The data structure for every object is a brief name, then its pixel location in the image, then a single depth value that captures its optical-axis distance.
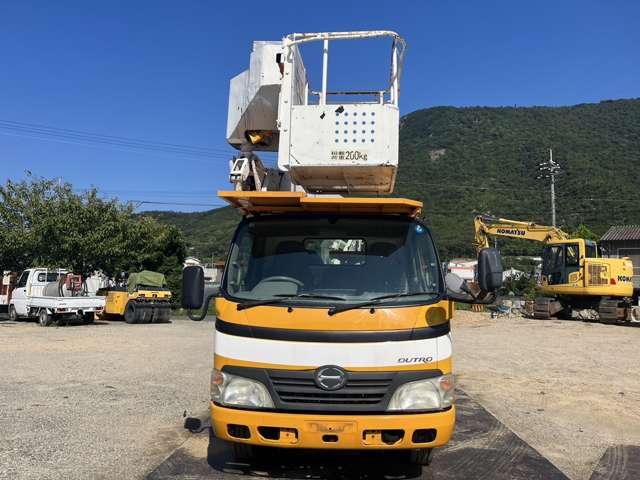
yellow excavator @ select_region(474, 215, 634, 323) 23.70
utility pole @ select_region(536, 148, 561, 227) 42.25
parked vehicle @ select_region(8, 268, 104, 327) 21.13
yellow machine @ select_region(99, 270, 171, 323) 23.88
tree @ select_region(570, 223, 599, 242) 38.84
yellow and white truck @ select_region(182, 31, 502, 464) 4.19
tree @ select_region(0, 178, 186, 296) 24.78
